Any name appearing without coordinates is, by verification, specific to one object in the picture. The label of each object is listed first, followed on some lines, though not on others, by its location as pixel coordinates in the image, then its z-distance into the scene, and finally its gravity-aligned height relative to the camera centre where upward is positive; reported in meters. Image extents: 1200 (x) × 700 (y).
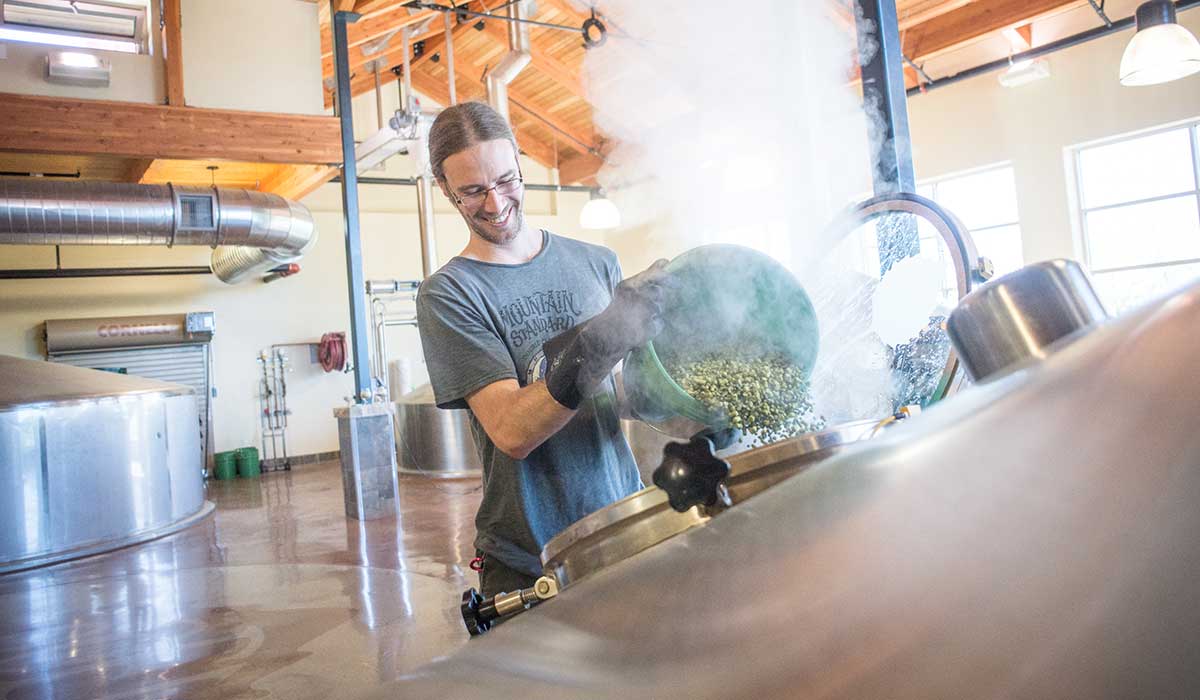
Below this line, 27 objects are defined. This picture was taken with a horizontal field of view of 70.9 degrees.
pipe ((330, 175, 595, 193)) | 10.73 +2.90
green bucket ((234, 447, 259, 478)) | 9.70 -0.49
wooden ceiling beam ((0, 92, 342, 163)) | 5.65 +2.11
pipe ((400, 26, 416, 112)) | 6.60 +2.60
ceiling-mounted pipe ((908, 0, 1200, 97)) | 6.96 +2.65
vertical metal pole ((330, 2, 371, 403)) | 6.08 +1.28
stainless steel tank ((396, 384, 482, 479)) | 8.38 -0.39
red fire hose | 10.19 +0.74
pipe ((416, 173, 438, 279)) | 7.11 +1.56
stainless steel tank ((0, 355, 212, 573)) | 5.54 -0.21
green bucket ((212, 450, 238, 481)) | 9.66 -0.50
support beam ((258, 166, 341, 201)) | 7.19 +2.13
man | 1.40 +0.09
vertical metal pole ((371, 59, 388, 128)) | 8.79 +3.49
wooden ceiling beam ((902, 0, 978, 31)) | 7.06 +2.94
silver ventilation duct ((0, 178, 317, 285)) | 6.00 +1.61
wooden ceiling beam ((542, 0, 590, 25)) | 6.72 +3.13
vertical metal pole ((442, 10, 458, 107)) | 7.13 +2.91
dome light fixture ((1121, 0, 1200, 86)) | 3.96 +1.40
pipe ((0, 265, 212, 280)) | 8.80 +1.73
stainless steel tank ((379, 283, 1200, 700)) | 0.47 -0.12
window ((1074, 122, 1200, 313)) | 7.48 +1.23
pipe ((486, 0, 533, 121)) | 6.06 +2.37
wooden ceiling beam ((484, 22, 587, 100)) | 8.38 +3.31
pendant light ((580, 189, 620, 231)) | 6.43 +1.33
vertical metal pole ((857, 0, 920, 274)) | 1.76 +0.58
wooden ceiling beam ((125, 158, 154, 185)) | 7.11 +2.23
